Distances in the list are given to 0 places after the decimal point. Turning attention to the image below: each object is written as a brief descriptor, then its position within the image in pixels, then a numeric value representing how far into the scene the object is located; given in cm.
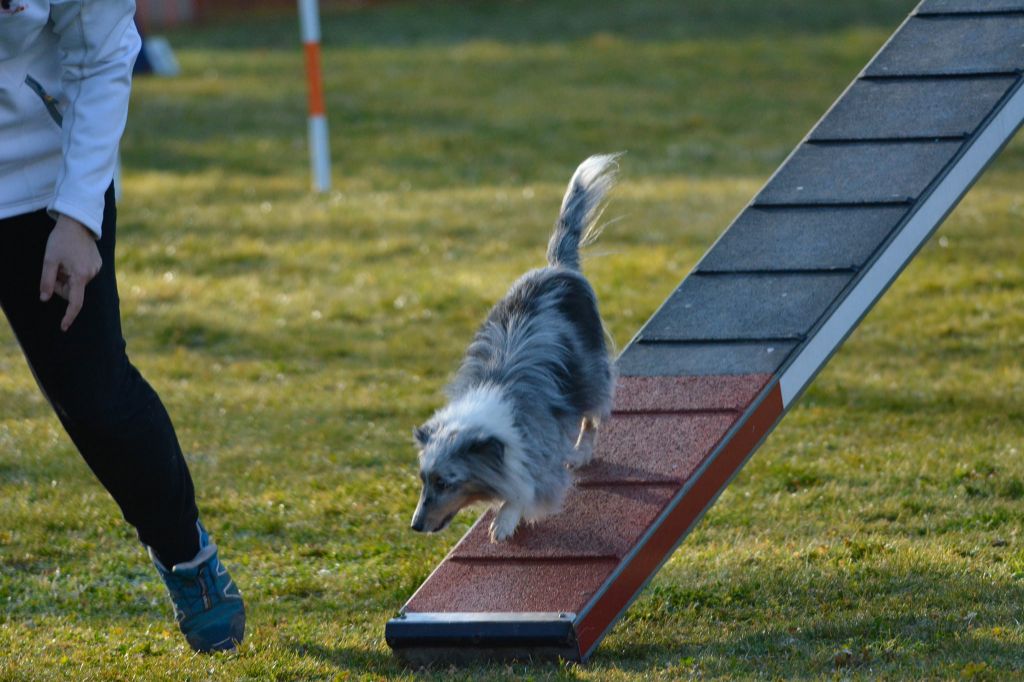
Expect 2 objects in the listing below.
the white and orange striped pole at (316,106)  2369
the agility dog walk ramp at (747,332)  813
